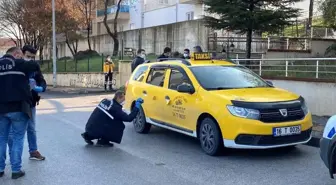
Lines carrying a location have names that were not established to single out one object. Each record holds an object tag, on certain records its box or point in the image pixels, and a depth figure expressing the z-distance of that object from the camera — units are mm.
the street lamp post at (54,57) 28772
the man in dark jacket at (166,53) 13703
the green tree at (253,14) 15992
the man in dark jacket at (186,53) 13555
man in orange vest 23156
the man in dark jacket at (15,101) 5890
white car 5270
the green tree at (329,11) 17516
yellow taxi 6984
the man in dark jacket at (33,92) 6861
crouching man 8266
